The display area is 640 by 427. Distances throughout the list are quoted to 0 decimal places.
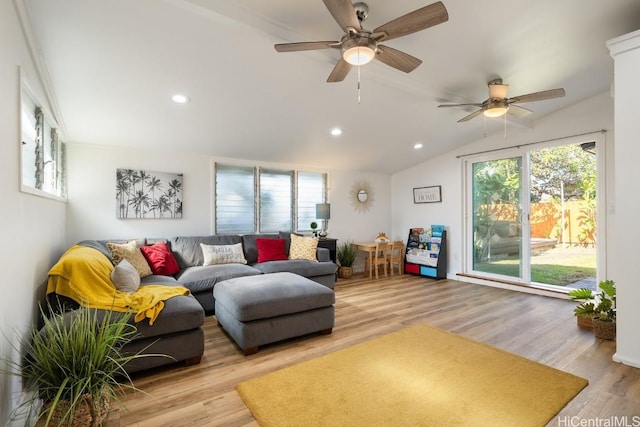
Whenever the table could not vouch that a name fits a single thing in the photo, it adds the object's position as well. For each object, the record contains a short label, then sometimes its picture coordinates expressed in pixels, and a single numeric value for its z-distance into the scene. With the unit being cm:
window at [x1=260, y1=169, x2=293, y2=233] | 509
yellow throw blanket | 211
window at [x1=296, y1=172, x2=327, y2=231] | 550
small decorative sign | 570
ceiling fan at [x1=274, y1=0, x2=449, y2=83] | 168
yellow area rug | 169
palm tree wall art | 392
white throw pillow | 397
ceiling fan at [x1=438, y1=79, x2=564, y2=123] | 287
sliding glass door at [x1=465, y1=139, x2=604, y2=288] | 467
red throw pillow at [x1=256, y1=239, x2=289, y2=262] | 441
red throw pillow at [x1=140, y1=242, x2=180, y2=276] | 352
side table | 514
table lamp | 519
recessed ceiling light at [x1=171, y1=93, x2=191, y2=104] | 300
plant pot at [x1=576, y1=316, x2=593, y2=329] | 300
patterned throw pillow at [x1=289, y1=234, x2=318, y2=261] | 462
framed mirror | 607
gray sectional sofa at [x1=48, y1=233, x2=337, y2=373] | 214
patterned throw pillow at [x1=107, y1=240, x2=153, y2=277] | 324
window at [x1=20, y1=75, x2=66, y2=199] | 207
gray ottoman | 250
